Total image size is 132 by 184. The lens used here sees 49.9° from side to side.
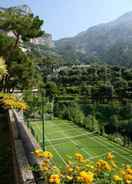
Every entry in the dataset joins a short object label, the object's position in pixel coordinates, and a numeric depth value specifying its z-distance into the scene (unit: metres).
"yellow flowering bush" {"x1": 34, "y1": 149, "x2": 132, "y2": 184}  1.11
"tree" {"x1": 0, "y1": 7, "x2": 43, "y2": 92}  7.92
